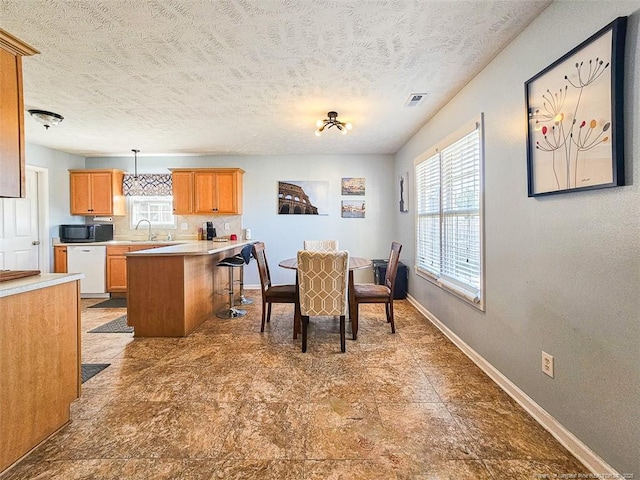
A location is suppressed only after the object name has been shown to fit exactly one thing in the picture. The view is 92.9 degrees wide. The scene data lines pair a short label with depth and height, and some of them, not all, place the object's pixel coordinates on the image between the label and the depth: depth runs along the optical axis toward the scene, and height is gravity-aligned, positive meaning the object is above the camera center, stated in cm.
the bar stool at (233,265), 387 -35
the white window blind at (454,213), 254 +23
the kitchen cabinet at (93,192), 514 +80
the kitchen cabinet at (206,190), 509 +80
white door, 423 +13
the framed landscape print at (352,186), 539 +89
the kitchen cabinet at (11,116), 151 +63
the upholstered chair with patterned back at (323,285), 268 -43
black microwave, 482 +10
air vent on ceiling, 288 +134
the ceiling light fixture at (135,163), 507 +132
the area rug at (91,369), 236 -106
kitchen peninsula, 318 -57
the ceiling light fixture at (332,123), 333 +126
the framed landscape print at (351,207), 541 +52
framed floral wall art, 126 +56
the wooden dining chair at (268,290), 321 -57
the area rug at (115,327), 340 -102
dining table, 307 -65
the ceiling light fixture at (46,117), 322 +132
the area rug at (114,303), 443 -97
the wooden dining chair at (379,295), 311 -61
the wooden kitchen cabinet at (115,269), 481 -48
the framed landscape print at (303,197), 538 +70
